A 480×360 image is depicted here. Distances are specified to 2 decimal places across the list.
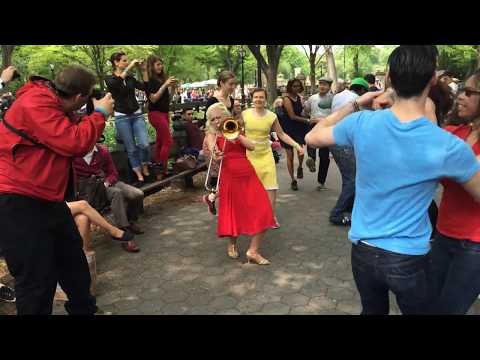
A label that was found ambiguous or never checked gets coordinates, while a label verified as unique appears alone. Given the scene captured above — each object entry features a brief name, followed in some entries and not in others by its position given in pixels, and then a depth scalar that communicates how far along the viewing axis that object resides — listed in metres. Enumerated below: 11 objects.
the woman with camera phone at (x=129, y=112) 5.74
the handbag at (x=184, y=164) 7.10
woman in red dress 4.37
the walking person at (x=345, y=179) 5.43
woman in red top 2.16
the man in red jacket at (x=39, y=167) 2.40
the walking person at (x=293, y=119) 7.44
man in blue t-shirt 1.66
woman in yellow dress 5.00
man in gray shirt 7.27
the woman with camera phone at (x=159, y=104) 6.25
